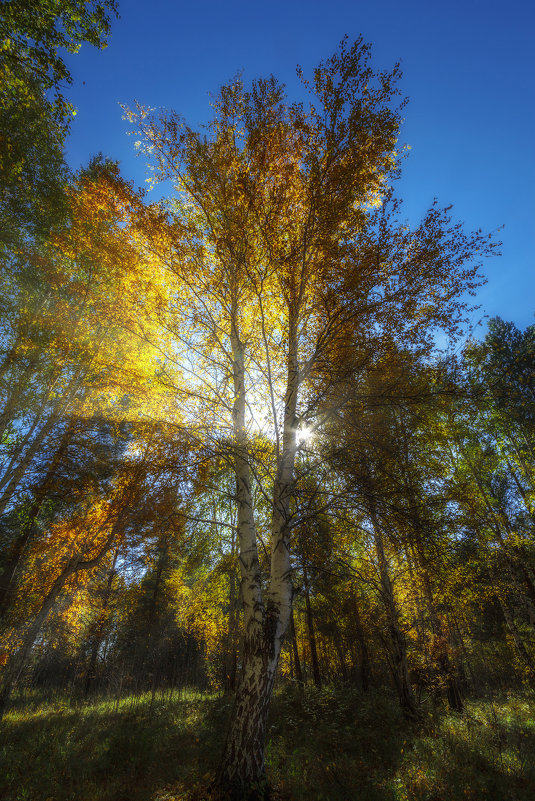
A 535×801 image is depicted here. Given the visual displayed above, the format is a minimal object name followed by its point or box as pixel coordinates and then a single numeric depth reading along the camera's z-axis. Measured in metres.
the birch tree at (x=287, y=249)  4.82
